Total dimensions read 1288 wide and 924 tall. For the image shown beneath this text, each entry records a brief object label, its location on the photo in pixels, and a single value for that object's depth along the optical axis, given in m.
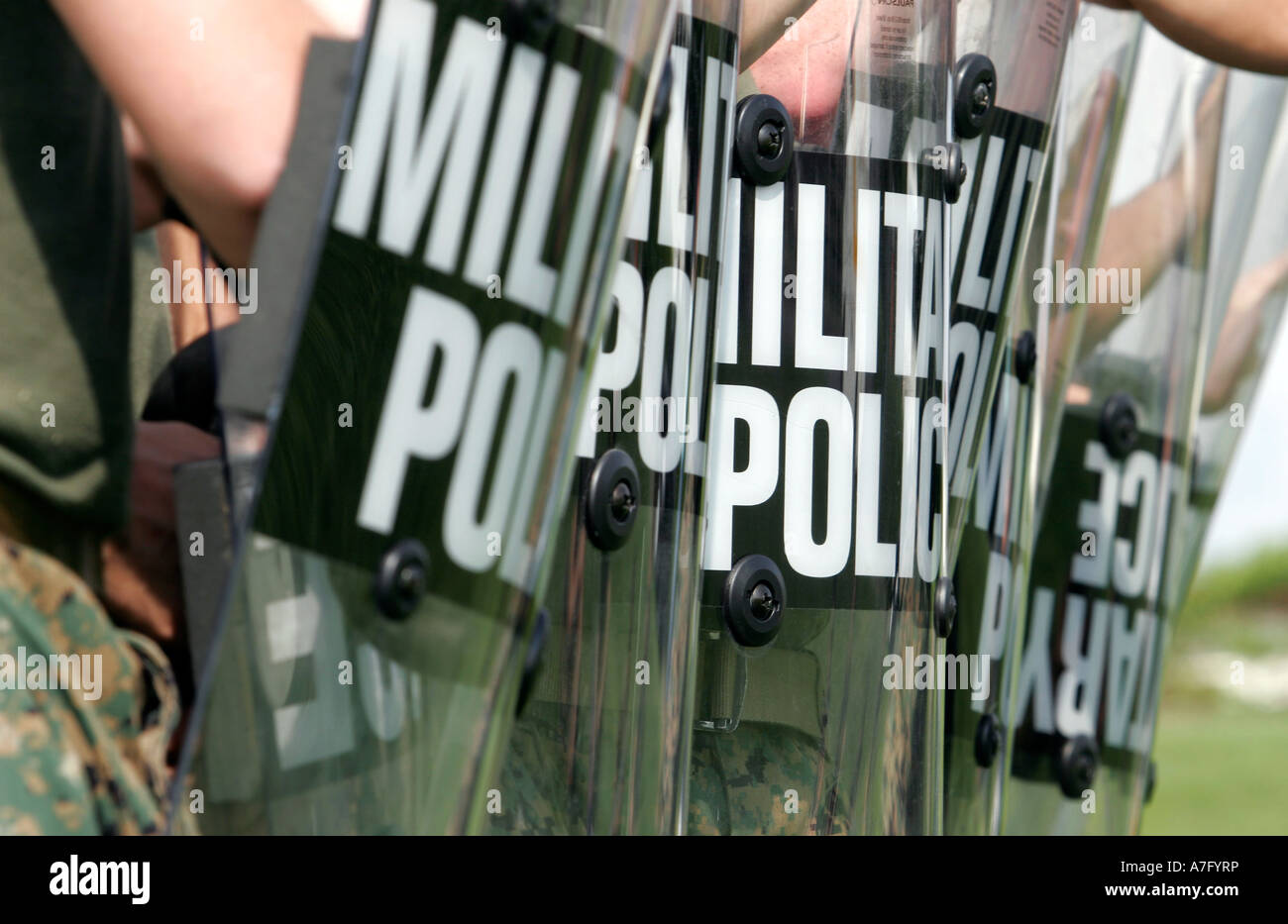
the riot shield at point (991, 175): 2.29
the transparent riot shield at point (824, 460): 2.15
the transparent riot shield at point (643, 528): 2.01
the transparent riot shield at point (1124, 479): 2.60
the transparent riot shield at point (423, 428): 1.86
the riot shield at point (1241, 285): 2.72
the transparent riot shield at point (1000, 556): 2.39
